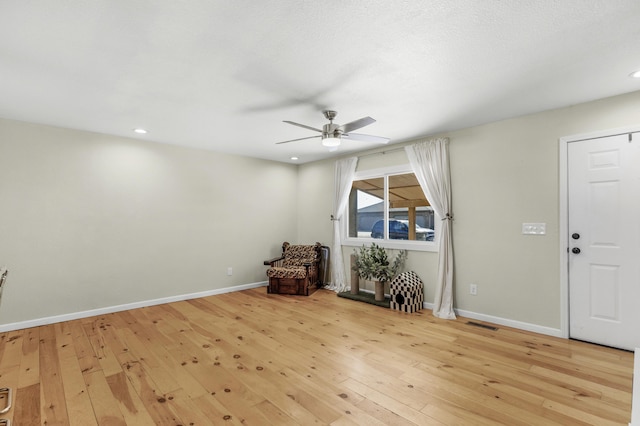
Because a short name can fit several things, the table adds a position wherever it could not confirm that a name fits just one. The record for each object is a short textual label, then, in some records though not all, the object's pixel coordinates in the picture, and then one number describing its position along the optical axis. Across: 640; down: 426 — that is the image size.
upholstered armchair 5.10
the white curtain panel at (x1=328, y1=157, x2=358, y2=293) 5.36
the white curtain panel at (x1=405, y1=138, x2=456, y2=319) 3.95
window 4.46
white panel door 2.84
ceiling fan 2.97
